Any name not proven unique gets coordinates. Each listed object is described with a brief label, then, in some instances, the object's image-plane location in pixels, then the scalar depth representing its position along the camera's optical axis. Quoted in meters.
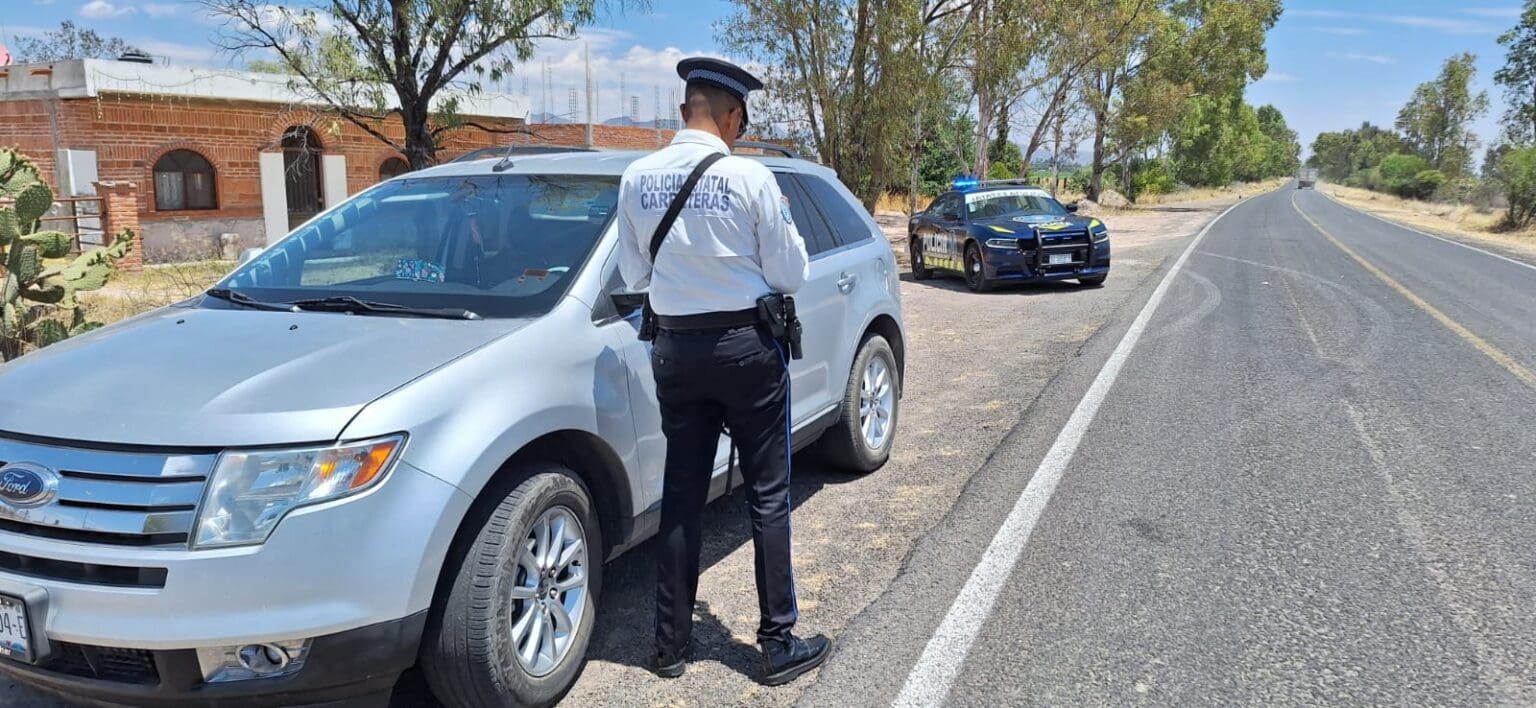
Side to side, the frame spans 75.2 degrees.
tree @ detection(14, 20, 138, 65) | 45.25
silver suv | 2.50
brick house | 17.05
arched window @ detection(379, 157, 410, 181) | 21.97
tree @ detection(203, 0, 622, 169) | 9.35
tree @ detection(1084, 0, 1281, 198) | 43.00
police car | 14.00
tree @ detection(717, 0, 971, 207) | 17.02
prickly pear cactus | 7.49
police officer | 3.16
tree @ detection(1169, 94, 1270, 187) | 65.81
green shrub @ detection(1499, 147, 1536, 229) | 32.31
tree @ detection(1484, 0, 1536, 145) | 46.72
